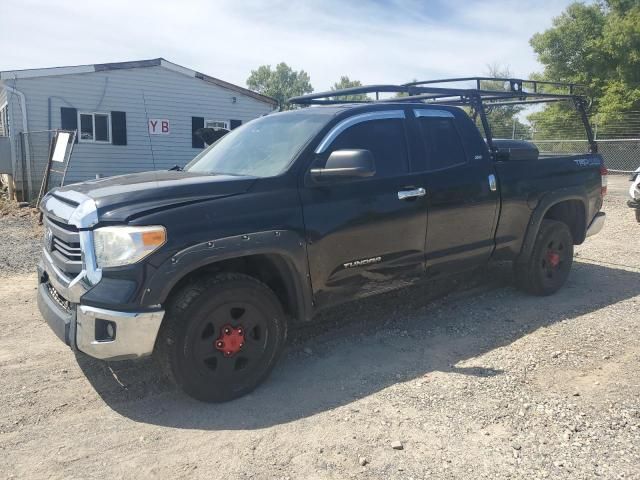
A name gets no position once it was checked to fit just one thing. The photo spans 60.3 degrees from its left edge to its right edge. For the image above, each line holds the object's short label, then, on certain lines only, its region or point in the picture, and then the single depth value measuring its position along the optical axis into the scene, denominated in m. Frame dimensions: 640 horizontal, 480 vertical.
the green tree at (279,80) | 90.75
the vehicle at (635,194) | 9.50
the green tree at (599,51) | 27.00
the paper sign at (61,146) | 12.46
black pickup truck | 3.17
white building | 16.23
